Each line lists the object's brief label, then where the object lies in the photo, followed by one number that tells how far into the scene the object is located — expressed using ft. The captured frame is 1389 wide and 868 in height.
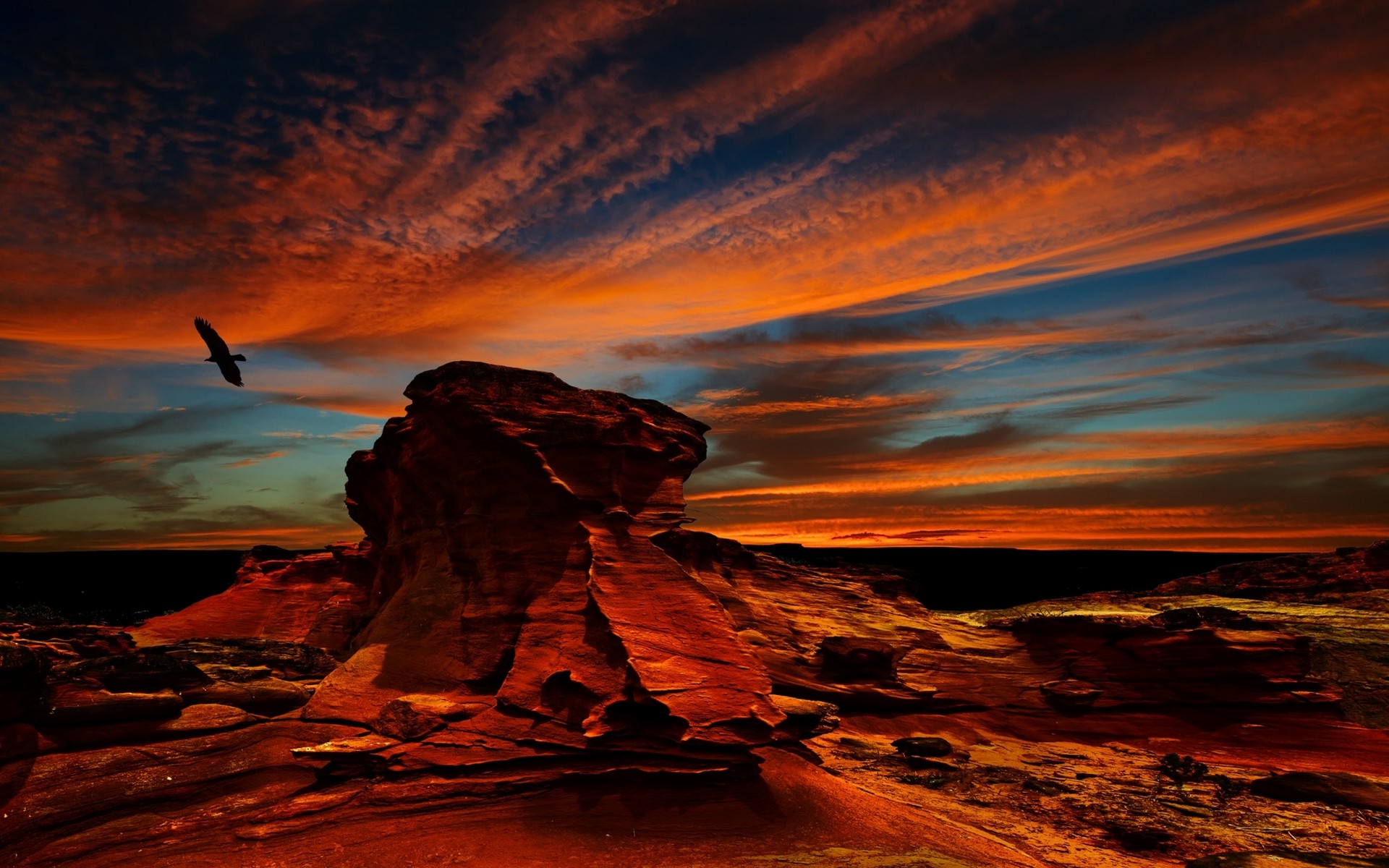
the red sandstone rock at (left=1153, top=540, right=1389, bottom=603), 106.76
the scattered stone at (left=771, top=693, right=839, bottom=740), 52.29
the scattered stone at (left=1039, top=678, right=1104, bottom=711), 77.51
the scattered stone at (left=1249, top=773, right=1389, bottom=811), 56.13
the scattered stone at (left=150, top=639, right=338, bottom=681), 51.55
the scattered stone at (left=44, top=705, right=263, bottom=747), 37.42
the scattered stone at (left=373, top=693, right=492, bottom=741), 44.16
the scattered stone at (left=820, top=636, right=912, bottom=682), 77.05
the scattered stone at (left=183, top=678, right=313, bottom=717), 44.19
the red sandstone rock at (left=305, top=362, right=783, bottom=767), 45.42
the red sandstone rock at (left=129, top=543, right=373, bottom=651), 95.25
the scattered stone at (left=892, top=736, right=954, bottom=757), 67.10
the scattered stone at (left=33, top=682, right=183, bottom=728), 37.45
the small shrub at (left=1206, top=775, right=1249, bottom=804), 58.39
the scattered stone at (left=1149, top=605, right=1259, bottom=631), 79.25
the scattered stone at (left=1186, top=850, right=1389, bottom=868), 39.63
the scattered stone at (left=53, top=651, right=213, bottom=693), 40.37
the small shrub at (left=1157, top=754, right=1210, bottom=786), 62.75
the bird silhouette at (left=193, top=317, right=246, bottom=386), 46.70
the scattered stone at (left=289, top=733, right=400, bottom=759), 40.65
